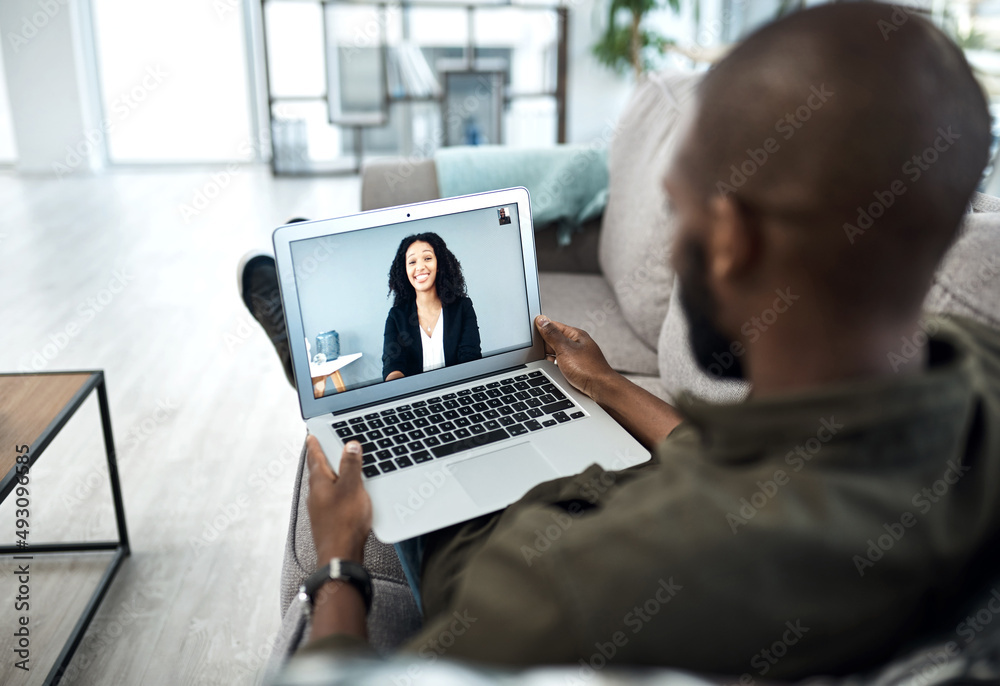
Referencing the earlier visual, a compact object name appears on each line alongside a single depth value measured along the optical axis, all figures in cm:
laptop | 95
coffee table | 121
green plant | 432
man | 50
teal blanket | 204
